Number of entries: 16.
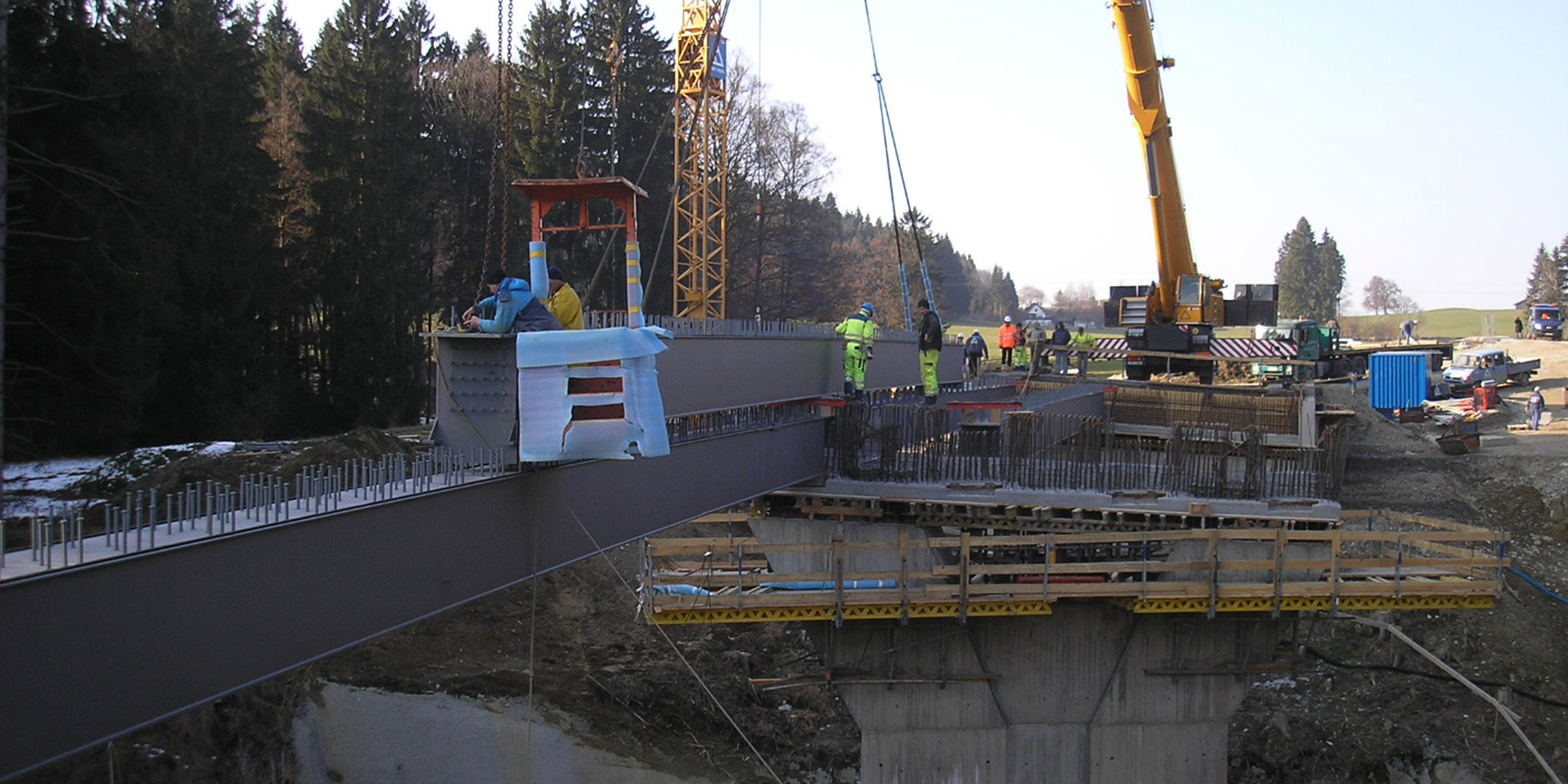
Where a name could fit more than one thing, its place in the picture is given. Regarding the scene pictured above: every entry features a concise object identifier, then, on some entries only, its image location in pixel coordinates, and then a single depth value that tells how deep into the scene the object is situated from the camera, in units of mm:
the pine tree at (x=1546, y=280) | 102062
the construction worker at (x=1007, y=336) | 35938
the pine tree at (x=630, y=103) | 49844
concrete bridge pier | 15844
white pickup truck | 43562
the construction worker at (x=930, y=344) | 19828
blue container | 34750
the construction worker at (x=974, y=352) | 31453
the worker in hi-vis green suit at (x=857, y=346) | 18016
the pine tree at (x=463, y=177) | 42594
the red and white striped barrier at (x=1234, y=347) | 33969
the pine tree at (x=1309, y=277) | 110750
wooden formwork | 13859
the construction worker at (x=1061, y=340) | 34656
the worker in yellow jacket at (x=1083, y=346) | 33000
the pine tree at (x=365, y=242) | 32375
